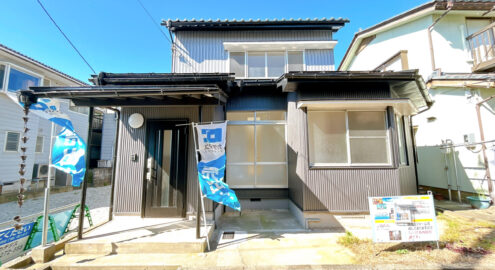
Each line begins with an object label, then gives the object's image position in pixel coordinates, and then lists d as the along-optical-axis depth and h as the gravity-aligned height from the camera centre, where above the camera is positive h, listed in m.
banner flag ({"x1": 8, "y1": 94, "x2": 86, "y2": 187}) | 3.45 +0.25
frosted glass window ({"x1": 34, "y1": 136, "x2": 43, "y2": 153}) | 9.77 +0.75
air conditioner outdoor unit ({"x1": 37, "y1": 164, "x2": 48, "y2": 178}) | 9.75 -0.61
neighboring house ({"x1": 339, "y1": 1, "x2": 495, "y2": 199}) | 6.07 +2.55
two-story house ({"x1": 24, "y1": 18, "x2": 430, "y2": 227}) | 4.46 +0.52
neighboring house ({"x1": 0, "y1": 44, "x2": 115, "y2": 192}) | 8.18 +1.69
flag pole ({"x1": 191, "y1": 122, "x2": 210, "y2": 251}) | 3.55 -1.42
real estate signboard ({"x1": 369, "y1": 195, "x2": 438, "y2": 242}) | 3.26 -1.09
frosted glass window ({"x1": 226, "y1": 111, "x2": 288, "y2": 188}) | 6.08 +0.27
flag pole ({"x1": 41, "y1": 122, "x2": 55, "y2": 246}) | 3.26 -1.04
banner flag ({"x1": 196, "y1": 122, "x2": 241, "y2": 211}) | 3.53 -0.12
